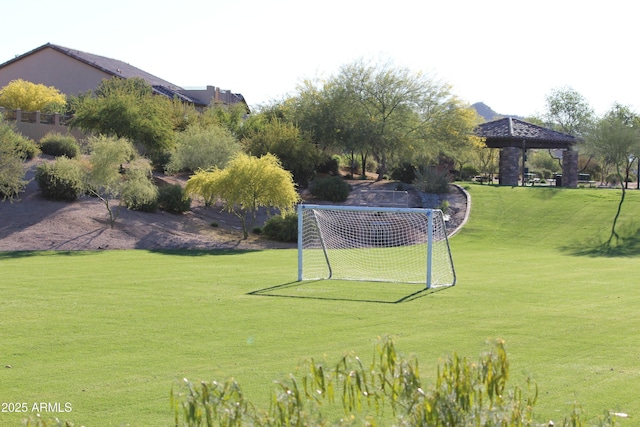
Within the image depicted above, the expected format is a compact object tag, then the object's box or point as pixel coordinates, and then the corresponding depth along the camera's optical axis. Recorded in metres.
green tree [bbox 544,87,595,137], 100.94
